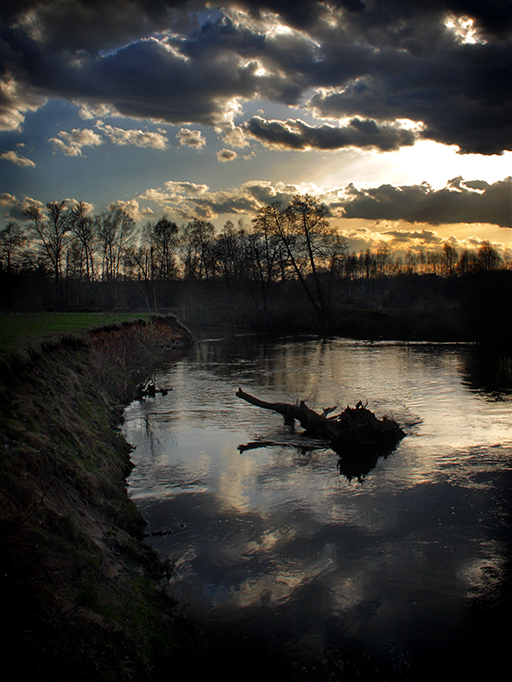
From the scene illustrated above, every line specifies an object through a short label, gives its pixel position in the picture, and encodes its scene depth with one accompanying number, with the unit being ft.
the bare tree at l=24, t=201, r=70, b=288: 187.52
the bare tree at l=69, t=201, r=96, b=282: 202.49
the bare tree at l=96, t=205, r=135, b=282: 224.53
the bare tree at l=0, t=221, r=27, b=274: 194.15
